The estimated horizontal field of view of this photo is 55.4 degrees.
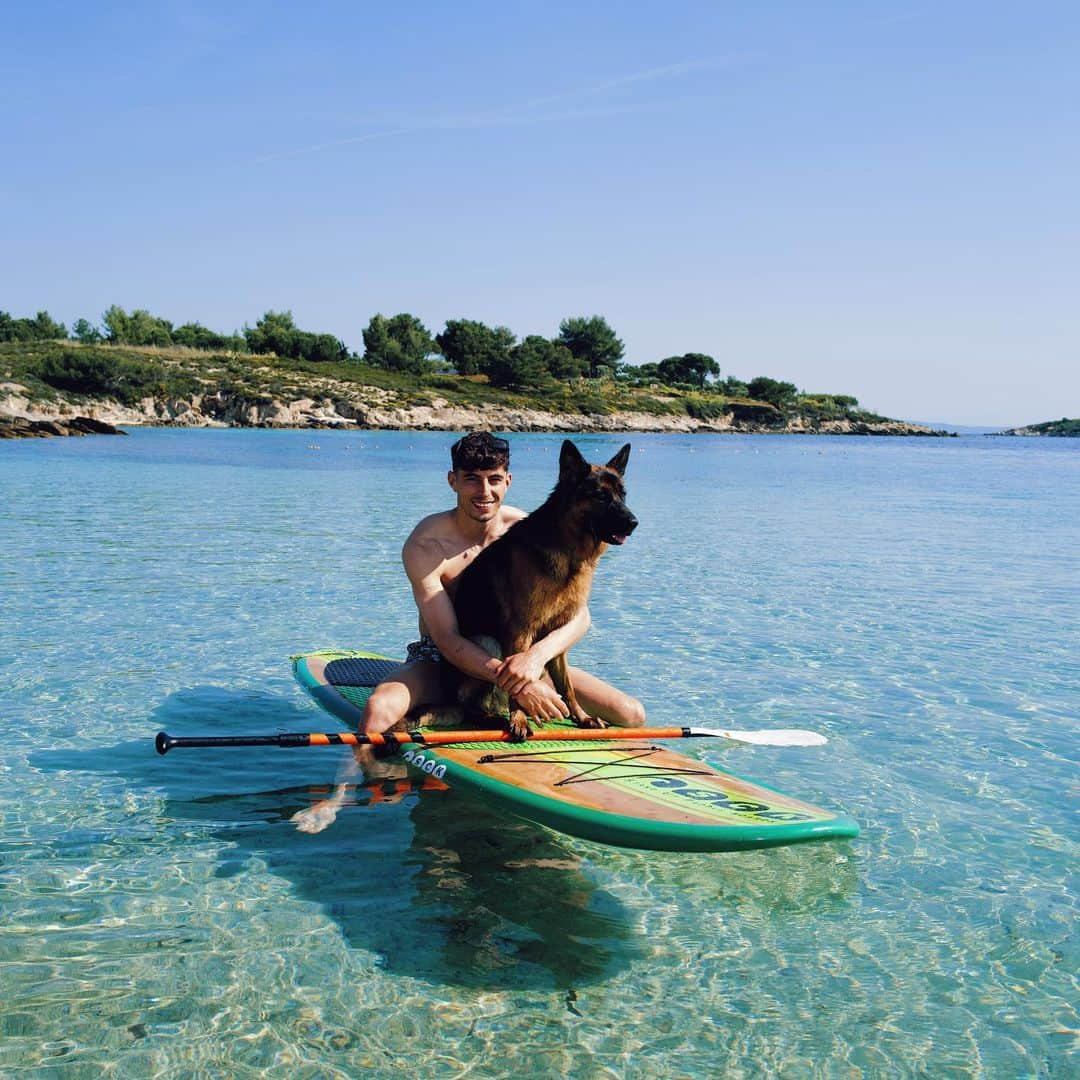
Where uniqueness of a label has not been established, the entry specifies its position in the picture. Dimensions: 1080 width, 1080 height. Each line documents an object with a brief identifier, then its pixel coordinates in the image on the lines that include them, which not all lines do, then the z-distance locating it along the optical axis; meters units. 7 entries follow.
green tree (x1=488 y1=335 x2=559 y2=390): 103.19
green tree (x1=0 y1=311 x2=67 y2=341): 100.38
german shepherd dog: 5.04
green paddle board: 4.09
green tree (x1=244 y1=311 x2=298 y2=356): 100.81
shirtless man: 5.32
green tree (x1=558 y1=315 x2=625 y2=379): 120.19
